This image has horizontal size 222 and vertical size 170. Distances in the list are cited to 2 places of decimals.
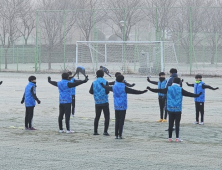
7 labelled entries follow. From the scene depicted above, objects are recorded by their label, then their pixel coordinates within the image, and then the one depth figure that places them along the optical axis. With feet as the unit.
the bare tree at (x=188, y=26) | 146.73
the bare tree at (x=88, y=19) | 165.48
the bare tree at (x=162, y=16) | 160.18
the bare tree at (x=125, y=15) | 159.84
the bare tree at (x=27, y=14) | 205.36
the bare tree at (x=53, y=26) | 161.38
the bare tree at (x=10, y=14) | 191.62
